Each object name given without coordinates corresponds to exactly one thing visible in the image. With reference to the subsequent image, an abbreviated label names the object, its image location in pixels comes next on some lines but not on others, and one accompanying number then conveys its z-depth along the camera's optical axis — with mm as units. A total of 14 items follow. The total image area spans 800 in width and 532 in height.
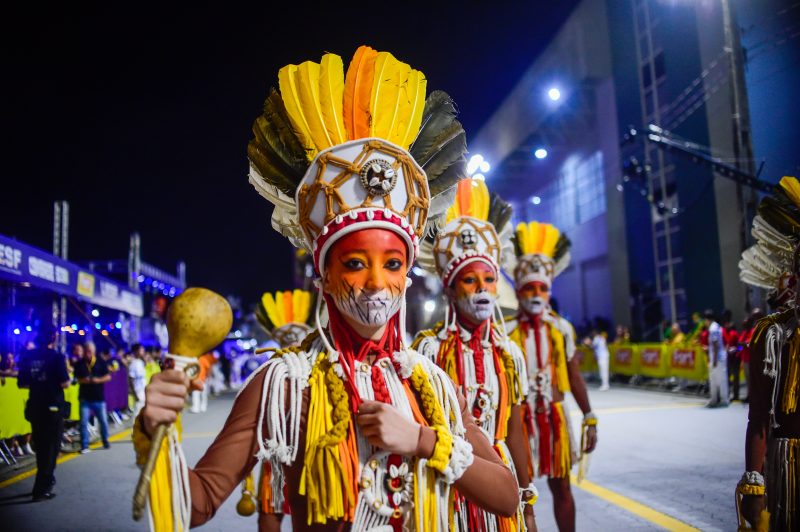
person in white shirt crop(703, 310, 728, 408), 13516
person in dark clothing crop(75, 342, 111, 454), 10789
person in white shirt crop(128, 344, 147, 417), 14086
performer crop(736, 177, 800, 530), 3326
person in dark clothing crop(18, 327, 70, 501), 7773
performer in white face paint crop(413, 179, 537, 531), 4121
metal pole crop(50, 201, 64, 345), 16092
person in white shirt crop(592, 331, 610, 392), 19516
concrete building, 19594
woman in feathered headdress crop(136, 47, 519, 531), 2012
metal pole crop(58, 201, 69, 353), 13891
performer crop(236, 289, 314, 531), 6574
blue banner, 10672
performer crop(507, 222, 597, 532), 5199
